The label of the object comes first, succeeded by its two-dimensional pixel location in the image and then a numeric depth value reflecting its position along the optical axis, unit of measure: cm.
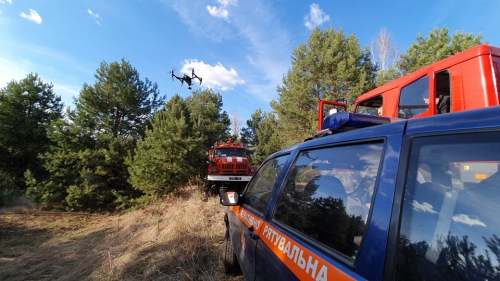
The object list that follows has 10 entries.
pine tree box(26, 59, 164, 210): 1241
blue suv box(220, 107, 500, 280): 71
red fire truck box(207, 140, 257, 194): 1128
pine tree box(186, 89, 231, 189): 2416
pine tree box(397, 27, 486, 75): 1250
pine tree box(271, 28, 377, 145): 1541
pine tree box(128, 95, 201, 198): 1086
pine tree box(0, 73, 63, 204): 1553
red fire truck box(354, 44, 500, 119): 266
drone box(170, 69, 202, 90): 1150
